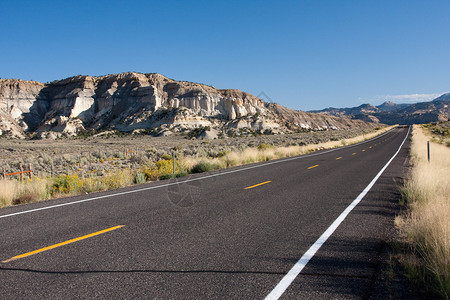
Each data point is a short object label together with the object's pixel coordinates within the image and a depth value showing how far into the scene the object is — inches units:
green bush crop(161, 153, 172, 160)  967.0
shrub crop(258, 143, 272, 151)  1133.2
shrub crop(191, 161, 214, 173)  609.9
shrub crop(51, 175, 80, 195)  410.0
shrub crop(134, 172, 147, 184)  486.9
